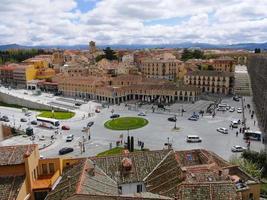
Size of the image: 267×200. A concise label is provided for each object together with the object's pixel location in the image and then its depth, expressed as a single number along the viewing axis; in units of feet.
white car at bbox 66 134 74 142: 136.26
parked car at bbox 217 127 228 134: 140.24
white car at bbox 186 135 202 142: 129.57
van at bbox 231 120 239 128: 148.19
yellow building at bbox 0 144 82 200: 62.19
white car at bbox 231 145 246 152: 116.01
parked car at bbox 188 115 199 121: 166.32
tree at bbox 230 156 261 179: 79.34
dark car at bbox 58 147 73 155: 121.27
